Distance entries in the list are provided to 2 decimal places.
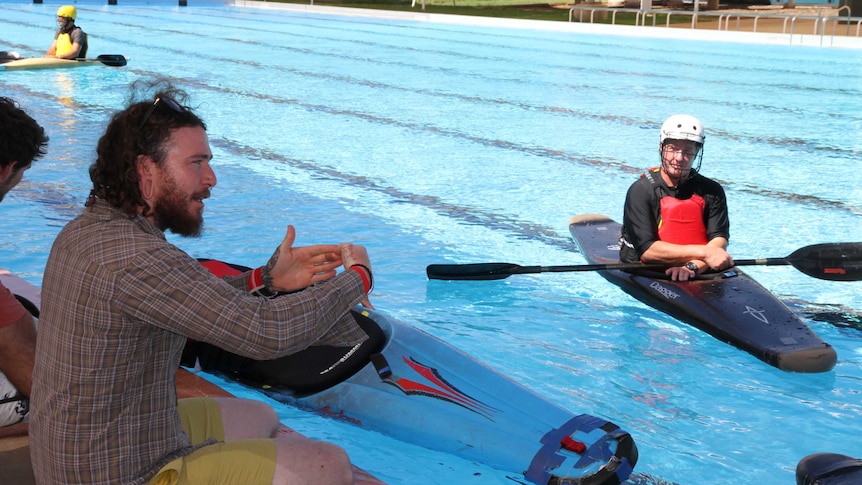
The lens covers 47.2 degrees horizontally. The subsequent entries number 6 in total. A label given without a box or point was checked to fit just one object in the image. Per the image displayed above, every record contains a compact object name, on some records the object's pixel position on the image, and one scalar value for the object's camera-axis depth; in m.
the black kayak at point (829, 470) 2.31
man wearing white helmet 5.20
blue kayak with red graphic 3.38
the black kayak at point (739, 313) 4.55
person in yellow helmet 14.45
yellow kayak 13.65
